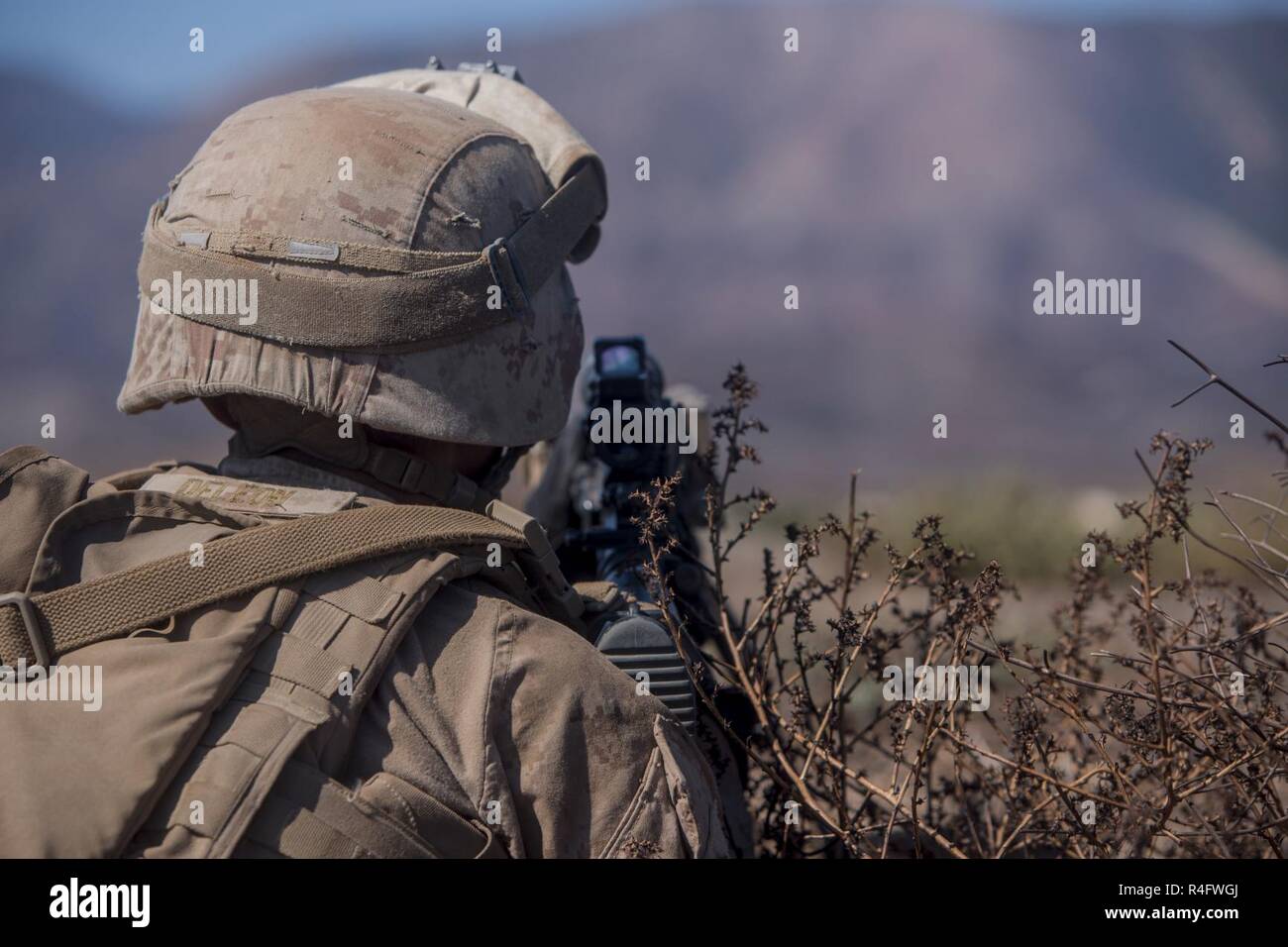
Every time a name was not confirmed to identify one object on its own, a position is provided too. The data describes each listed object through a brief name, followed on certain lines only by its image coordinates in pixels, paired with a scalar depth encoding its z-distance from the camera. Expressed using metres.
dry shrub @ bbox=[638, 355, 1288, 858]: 1.54
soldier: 1.42
